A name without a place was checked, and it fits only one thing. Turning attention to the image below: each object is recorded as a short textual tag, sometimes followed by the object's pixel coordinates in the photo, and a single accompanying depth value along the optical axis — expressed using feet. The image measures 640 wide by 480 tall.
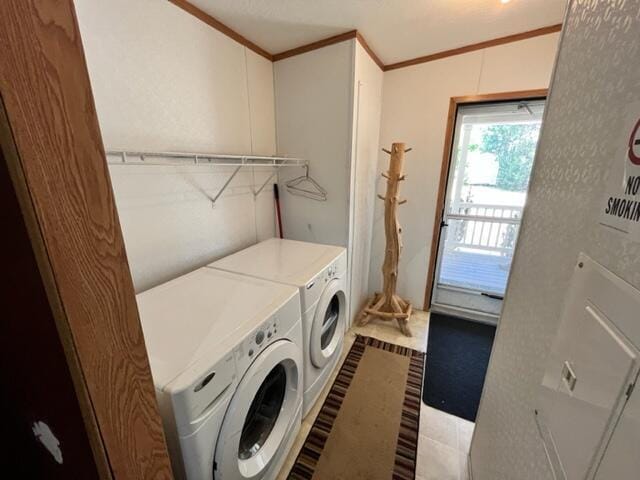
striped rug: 4.45
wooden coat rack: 6.91
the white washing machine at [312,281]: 4.63
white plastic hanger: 6.91
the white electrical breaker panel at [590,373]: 1.35
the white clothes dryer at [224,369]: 2.50
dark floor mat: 5.74
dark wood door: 1.21
